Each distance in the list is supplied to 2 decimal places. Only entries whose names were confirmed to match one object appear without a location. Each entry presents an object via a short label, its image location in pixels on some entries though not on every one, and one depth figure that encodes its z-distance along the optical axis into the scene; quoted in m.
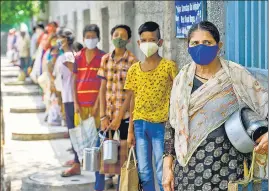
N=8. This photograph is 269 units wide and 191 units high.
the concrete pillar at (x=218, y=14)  9.46
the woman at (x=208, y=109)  6.39
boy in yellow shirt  9.11
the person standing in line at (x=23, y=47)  31.36
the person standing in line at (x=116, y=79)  10.33
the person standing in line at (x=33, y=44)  29.01
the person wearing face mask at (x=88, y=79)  11.44
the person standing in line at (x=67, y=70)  12.91
